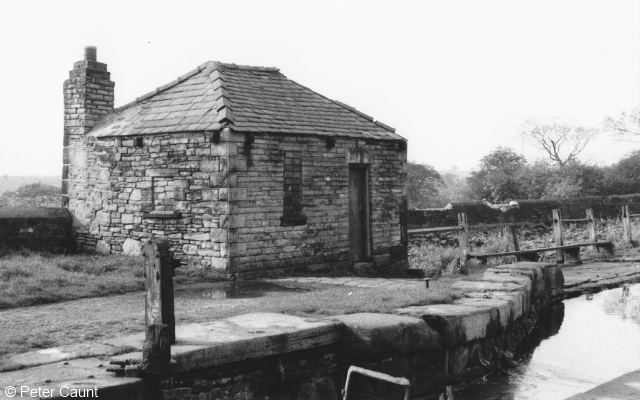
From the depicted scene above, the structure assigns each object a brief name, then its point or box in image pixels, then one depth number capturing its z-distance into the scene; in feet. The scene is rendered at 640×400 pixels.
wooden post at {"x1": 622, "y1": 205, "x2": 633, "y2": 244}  63.21
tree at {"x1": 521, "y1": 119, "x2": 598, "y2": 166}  159.84
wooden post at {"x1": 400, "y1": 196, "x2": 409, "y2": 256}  50.96
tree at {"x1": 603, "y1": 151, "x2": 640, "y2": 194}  103.40
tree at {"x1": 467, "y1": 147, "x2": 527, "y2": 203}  101.19
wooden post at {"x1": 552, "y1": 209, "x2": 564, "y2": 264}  54.75
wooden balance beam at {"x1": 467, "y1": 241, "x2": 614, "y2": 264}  47.03
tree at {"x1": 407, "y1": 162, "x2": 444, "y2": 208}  115.03
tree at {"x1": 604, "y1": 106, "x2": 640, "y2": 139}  133.62
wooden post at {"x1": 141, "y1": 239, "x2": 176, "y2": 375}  17.72
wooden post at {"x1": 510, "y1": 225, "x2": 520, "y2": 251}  51.98
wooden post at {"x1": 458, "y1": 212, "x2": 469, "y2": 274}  46.83
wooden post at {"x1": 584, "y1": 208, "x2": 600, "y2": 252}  58.90
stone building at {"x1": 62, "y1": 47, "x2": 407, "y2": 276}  40.06
